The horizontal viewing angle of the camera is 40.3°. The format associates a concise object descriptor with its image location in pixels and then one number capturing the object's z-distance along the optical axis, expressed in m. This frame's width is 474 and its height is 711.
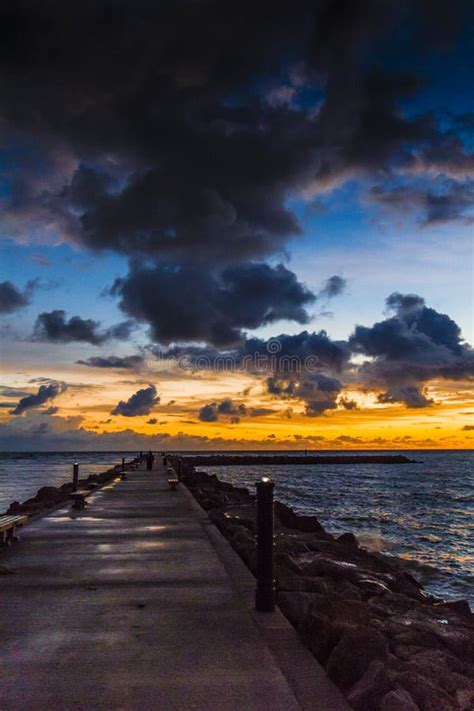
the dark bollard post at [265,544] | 6.06
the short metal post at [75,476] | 17.19
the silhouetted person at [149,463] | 40.24
